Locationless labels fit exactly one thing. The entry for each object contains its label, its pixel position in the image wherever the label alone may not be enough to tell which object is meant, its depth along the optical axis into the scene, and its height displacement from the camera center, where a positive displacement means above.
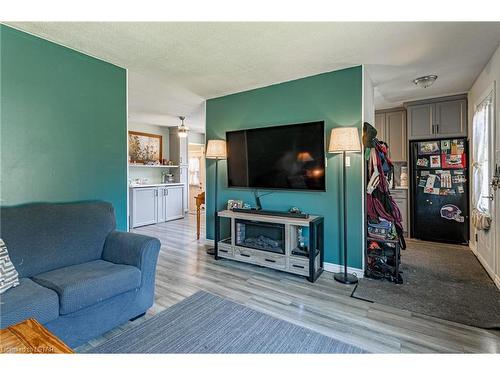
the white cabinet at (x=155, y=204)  5.56 -0.50
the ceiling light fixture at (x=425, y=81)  3.25 +1.30
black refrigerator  4.02 -0.16
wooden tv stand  2.85 -0.77
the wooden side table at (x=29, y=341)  1.07 -0.70
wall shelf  5.79 +0.43
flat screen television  3.08 +0.33
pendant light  5.52 +1.14
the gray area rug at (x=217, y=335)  1.71 -1.12
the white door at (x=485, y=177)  2.70 +0.03
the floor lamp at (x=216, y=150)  3.66 +0.47
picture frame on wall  6.11 +0.91
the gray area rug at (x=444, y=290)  2.14 -1.11
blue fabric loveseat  1.58 -0.66
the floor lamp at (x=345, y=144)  2.64 +0.39
